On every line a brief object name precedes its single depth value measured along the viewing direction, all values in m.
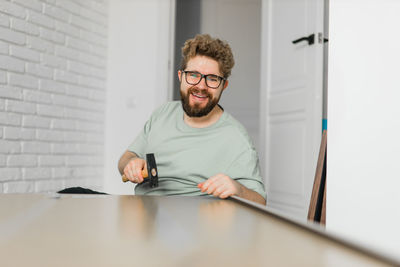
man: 1.51
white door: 2.75
